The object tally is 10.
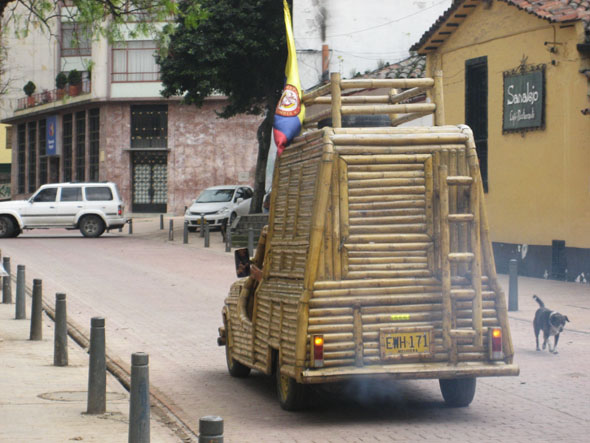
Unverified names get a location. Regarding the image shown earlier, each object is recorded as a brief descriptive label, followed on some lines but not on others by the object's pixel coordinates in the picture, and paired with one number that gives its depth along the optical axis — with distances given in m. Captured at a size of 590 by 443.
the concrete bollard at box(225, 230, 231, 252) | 29.11
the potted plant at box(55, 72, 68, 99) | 60.88
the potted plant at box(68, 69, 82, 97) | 60.69
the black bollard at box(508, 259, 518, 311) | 15.28
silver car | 37.75
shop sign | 21.73
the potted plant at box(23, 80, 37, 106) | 67.06
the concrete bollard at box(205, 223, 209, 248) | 30.72
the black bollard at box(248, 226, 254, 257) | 26.97
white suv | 37.00
